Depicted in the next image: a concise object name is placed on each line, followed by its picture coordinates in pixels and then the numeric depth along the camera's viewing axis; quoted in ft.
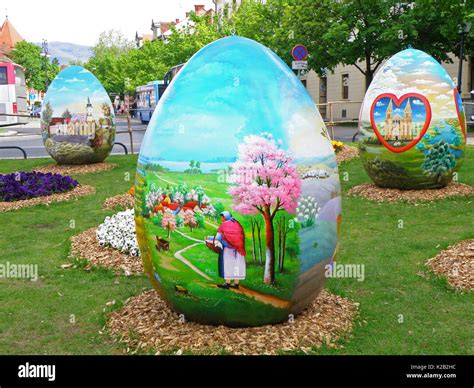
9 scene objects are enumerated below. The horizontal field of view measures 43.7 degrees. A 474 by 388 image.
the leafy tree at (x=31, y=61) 315.37
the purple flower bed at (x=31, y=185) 42.78
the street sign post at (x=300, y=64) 54.34
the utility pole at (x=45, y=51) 279.45
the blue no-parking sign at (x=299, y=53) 54.94
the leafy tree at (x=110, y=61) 258.37
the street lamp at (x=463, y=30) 76.81
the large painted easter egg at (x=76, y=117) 54.75
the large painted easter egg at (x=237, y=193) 16.34
